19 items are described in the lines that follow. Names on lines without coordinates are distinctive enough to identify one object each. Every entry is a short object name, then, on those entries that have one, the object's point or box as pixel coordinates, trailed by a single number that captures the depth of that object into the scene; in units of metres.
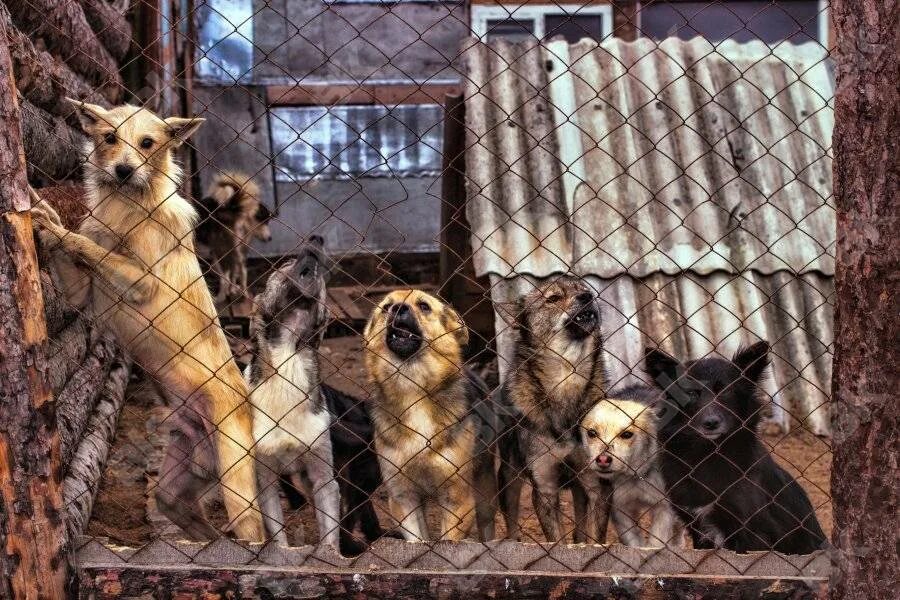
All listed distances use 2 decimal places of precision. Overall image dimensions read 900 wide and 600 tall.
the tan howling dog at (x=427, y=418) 4.77
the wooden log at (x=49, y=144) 4.56
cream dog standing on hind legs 4.32
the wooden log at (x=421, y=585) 3.59
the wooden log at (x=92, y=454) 4.19
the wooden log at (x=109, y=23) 5.95
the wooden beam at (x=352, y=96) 9.76
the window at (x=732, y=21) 10.58
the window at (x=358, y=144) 10.62
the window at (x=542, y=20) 10.78
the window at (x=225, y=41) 10.45
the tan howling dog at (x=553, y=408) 4.90
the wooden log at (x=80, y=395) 4.46
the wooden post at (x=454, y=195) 7.12
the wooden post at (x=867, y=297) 3.43
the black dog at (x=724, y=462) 4.55
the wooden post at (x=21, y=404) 3.34
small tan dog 4.73
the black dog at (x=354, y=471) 4.99
